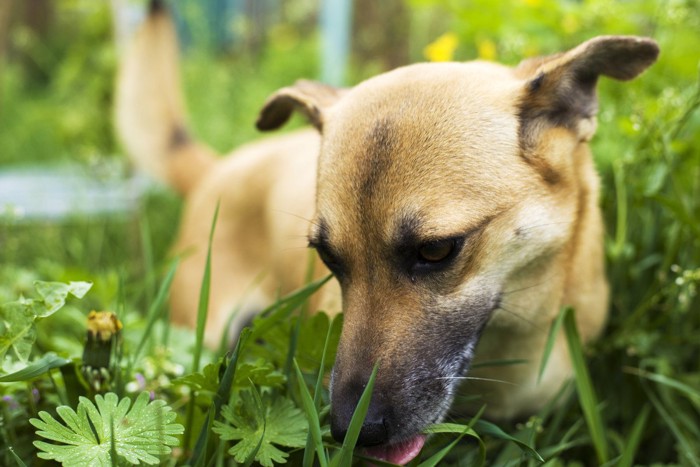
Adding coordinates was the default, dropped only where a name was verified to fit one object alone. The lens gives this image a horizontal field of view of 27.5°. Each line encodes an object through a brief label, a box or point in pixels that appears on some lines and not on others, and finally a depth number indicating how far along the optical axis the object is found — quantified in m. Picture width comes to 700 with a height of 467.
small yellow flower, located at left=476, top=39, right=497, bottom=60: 1.10
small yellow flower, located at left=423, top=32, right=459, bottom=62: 1.03
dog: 0.70
